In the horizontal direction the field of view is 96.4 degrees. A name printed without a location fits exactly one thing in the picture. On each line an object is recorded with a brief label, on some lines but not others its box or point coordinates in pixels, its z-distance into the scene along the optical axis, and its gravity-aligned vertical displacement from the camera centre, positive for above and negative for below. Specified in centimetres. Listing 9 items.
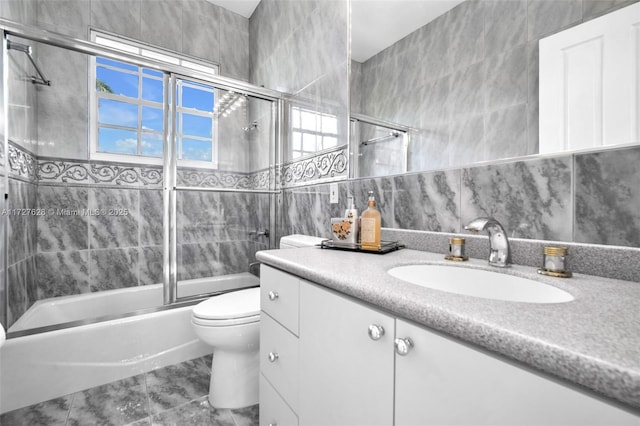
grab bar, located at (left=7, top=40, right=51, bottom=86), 152 +90
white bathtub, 140 -76
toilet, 135 -67
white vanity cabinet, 36 -28
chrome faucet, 85 -10
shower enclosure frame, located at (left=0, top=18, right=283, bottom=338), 148 +53
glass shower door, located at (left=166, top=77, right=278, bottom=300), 203 +21
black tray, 110 -14
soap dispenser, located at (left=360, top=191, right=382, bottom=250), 113 -7
